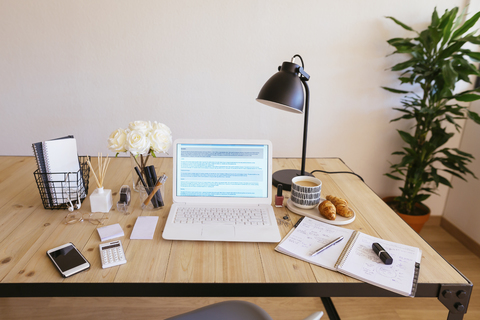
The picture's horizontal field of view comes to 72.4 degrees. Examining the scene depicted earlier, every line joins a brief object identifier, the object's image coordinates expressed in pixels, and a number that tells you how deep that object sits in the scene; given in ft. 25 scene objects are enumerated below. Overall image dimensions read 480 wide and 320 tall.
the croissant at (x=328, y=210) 3.73
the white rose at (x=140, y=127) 3.86
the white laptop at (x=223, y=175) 3.92
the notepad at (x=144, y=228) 3.41
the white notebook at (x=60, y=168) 3.84
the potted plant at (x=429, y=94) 6.37
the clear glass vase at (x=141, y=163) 4.20
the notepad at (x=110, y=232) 3.36
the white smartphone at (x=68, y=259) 2.85
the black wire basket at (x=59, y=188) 3.85
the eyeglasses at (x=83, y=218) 3.68
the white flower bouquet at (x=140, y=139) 3.80
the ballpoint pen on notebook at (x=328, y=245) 3.15
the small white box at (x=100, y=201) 3.86
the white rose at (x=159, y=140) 3.89
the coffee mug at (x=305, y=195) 3.91
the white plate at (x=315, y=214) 3.71
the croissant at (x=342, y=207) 3.78
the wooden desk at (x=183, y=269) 2.77
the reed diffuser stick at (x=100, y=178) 3.85
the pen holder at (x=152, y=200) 3.99
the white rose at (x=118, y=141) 3.87
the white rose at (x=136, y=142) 3.78
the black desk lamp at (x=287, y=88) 3.84
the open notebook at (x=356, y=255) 2.83
